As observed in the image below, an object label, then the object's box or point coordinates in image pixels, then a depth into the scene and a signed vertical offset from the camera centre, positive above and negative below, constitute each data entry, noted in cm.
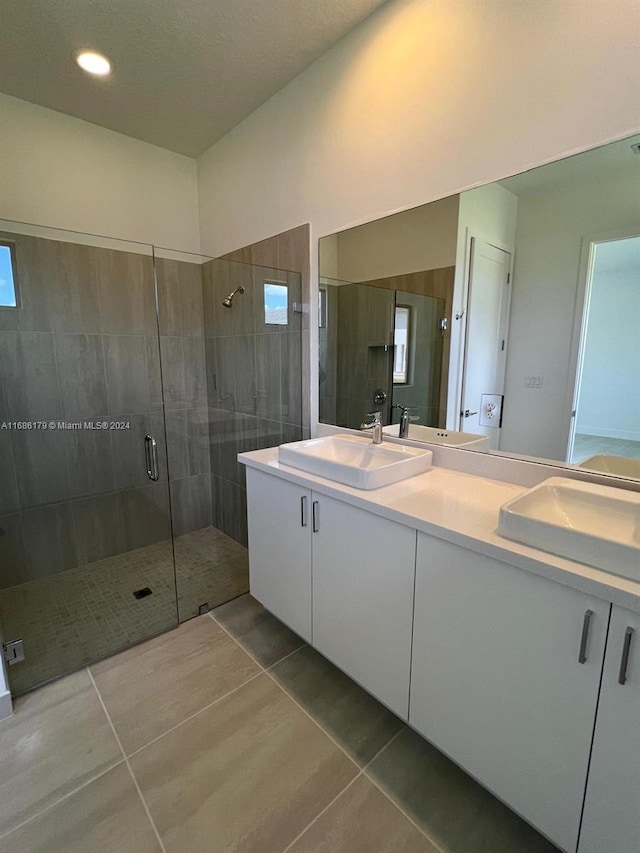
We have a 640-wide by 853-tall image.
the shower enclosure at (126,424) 222 -42
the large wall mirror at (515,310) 126 +22
